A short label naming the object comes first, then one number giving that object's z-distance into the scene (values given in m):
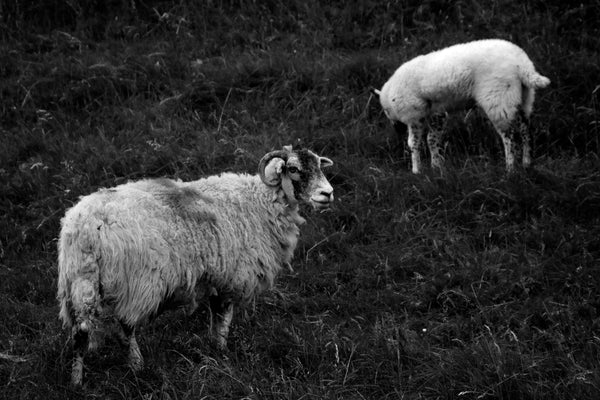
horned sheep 10.52
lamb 17.00
